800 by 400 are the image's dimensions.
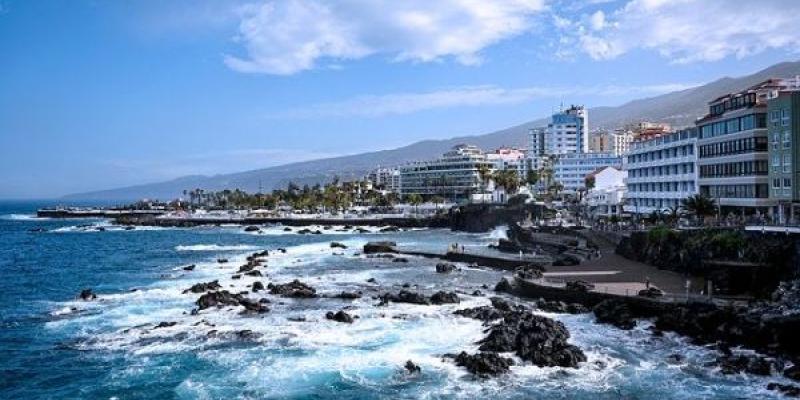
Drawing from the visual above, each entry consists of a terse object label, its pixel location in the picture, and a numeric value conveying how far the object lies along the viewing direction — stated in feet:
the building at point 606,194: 279.90
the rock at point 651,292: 112.37
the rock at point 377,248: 232.94
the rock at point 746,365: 80.64
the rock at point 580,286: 123.13
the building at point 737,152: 166.61
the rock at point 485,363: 82.84
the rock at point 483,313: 112.78
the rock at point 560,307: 116.62
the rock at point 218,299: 128.98
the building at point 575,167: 536.87
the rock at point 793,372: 77.97
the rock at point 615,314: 105.09
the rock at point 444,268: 178.09
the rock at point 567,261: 164.28
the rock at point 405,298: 130.31
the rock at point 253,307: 125.49
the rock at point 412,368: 83.71
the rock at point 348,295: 138.21
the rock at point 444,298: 129.70
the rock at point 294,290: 142.10
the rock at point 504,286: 139.76
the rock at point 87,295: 146.61
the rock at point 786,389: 72.74
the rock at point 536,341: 86.33
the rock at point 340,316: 114.39
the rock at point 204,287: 148.25
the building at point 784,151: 150.00
